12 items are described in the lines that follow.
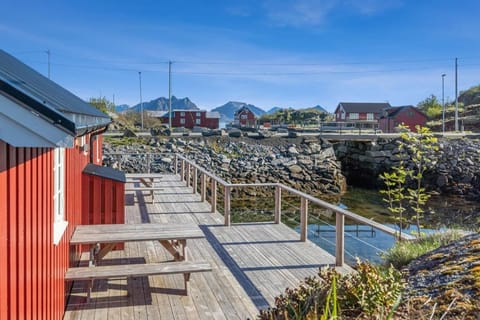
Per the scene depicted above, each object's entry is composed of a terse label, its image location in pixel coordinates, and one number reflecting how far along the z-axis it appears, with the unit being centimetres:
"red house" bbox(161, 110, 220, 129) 5381
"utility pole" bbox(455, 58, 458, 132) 3894
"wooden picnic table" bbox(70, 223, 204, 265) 441
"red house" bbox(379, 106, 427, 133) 4712
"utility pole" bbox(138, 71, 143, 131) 4604
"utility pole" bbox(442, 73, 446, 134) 4317
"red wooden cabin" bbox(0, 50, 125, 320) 160
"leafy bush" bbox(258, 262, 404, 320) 225
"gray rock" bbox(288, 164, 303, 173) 2105
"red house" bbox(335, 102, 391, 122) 6119
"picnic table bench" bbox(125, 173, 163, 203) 923
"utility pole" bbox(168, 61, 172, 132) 3794
